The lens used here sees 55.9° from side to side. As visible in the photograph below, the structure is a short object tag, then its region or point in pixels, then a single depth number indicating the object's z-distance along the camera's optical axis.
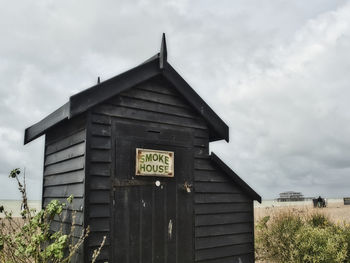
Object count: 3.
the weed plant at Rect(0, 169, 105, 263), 4.71
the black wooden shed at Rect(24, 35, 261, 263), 5.46
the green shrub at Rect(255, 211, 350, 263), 8.56
